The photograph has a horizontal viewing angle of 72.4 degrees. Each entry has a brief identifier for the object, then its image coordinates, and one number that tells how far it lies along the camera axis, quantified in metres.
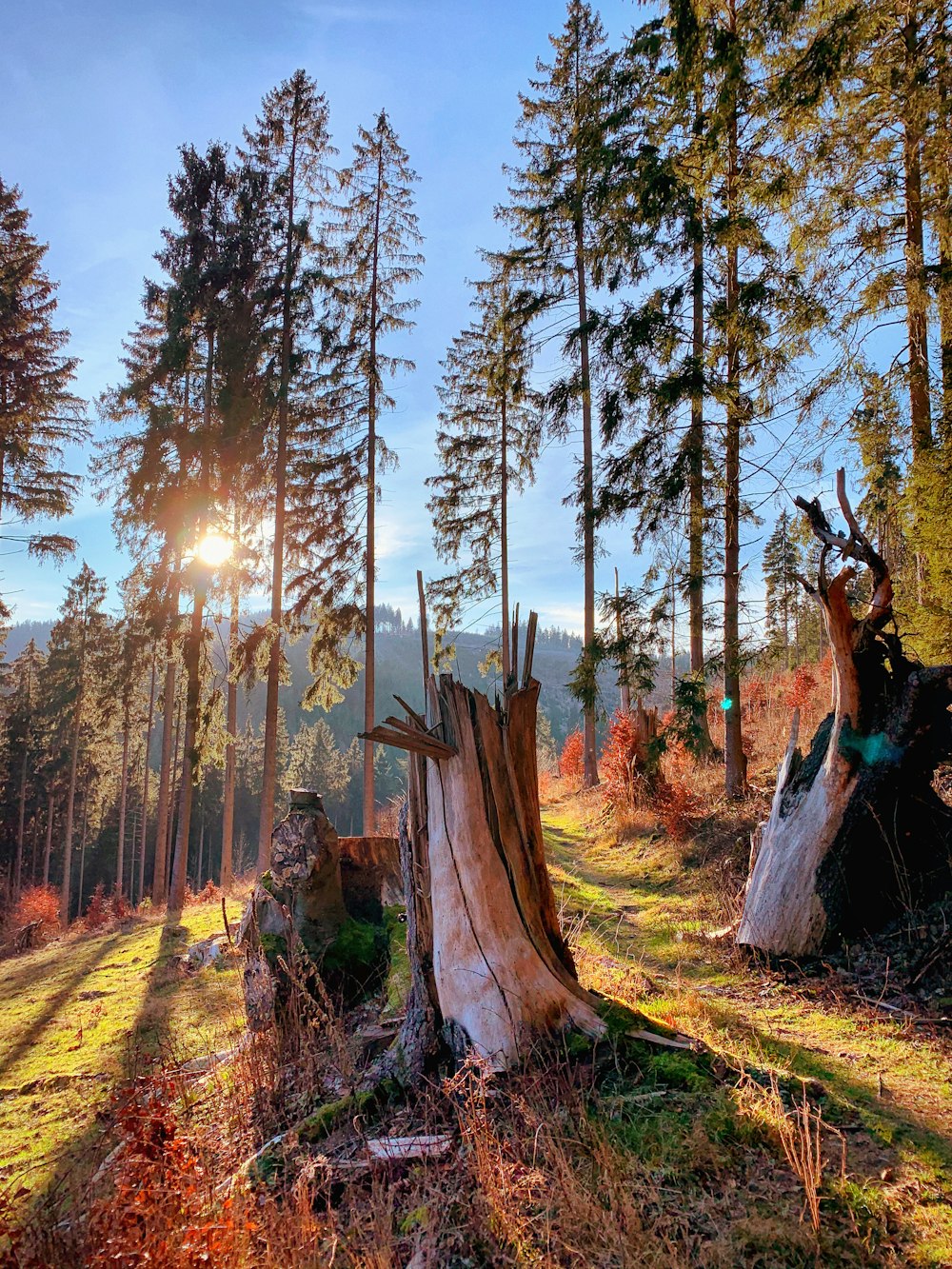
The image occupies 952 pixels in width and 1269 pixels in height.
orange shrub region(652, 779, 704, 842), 9.67
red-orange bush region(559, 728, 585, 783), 24.14
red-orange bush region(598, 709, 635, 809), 12.85
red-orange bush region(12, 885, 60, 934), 22.34
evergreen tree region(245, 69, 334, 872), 13.80
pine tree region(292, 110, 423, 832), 14.49
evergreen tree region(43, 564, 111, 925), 27.69
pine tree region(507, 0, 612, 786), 15.58
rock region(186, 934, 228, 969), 9.10
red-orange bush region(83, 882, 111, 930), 18.02
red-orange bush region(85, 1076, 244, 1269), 2.22
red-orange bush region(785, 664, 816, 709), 16.38
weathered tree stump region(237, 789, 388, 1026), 5.63
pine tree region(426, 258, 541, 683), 20.06
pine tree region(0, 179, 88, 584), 14.88
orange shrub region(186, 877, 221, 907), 17.13
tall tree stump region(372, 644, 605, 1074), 3.56
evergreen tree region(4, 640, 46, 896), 32.69
